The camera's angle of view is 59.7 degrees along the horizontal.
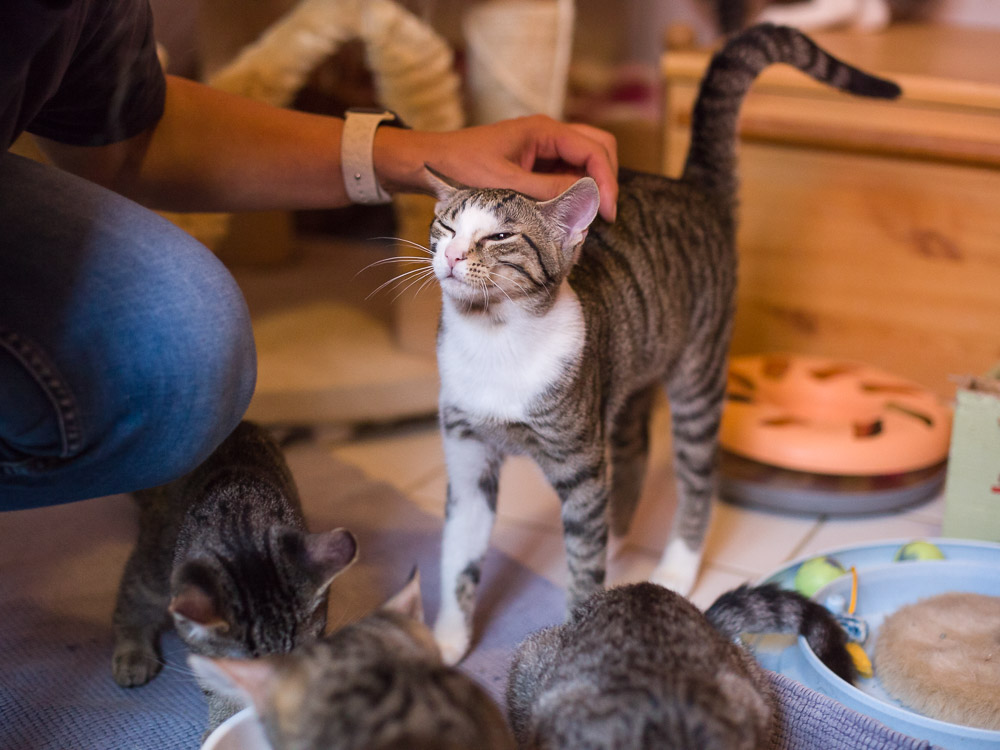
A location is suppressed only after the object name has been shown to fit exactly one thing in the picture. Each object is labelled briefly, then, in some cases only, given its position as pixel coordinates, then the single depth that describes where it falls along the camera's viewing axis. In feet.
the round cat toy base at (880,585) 4.20
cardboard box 5.05
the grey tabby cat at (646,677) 2.71
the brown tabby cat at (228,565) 3.18
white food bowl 3.09
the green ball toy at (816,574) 4.79
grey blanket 3.90
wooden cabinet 6.73
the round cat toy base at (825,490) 6.11
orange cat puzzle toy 6.09
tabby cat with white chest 3.96
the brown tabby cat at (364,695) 2.42
